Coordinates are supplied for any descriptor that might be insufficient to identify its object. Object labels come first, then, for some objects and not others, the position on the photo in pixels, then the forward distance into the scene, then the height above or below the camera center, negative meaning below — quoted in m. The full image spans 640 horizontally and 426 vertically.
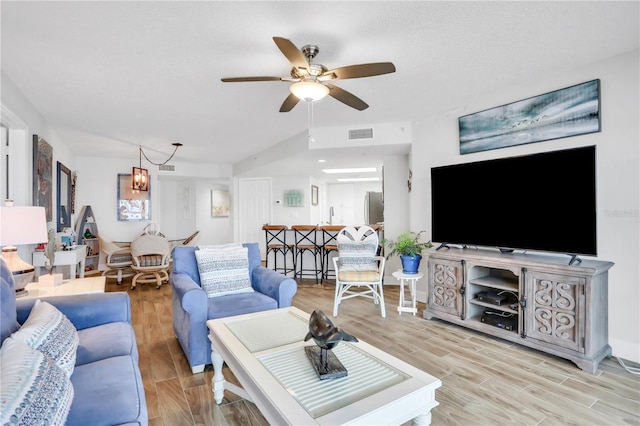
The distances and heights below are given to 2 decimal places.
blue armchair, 2.35 -0.71
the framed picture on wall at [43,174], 3.46 +0.46
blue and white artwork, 2.74 +0.89
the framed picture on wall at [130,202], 6.91 +0.25
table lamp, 2.06 -0.12
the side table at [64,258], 3.25 -0.49
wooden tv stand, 2.39 -0.75
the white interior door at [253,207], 7.98 +0.15
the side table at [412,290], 3.64 -0.89
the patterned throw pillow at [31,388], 0.86 -0.52
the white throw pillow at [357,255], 4.09 -0.54
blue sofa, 1.18 -0.71
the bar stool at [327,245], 5.31 -0.54
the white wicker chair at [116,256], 5.33 -0.73
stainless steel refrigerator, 6.89 +0.11
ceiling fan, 2.08 +0.96
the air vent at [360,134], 4.57 +1.14
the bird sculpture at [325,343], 1.42 -0.59
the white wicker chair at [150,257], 5.10 -0.71
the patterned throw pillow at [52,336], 1.31 -0.53
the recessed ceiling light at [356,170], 7.06 +0.99
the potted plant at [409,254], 3.73 -0.48
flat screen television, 2.56 +0.09
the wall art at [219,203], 9.98 +0.32
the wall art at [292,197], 8.04 +0.40
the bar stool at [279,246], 5.60 -0.58
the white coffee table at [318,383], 1.20 -0.73
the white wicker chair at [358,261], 3.71 -0.61
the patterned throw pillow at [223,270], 2.83 -0.52
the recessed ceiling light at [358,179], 9.09 +0.96
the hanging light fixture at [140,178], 5.66 +0.64
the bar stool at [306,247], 5.52 -0.58
